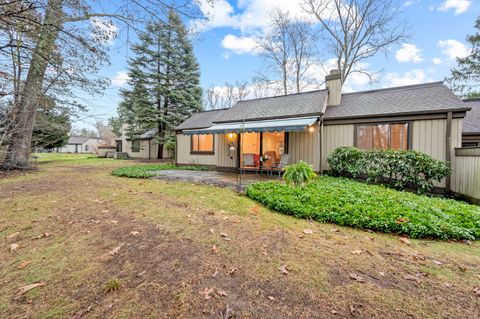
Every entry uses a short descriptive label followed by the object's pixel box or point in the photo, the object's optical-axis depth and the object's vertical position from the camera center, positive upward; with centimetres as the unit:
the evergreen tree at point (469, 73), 2089 +812
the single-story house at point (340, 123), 833 +140
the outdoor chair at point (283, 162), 1088 -42
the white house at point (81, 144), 6469 +223
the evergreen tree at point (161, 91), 2216 +629
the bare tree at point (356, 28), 1952 +1171
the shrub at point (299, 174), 707 -65
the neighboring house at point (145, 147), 2489 +61
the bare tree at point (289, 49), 2308 +1128
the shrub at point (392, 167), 764 -45
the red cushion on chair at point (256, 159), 1232 -34
